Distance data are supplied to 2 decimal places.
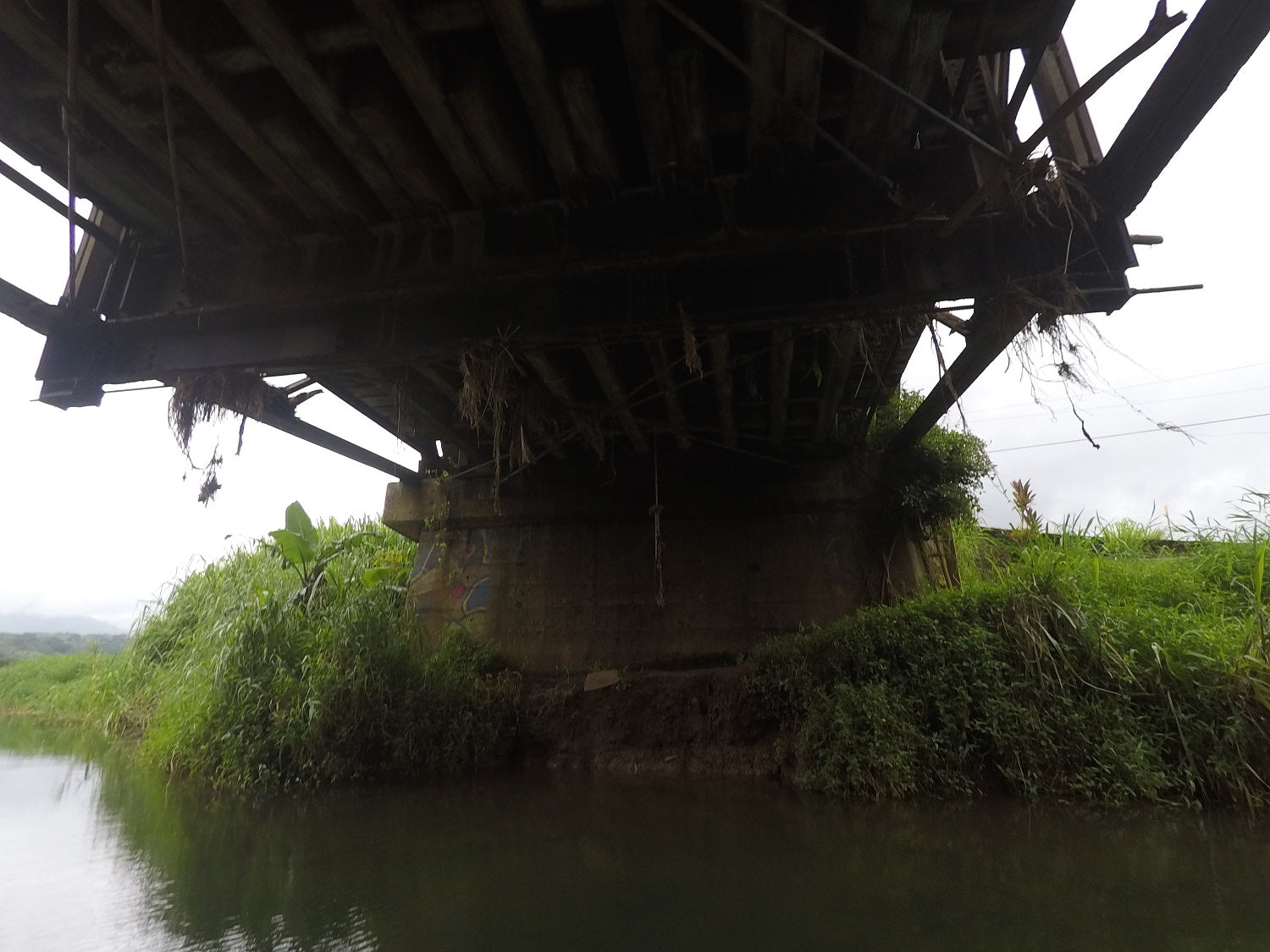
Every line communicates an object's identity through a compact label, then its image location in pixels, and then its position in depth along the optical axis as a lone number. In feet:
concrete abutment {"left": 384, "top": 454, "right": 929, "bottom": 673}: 21.83
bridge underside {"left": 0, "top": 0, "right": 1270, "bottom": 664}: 8.32
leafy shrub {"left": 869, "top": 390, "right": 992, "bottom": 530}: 21.56
